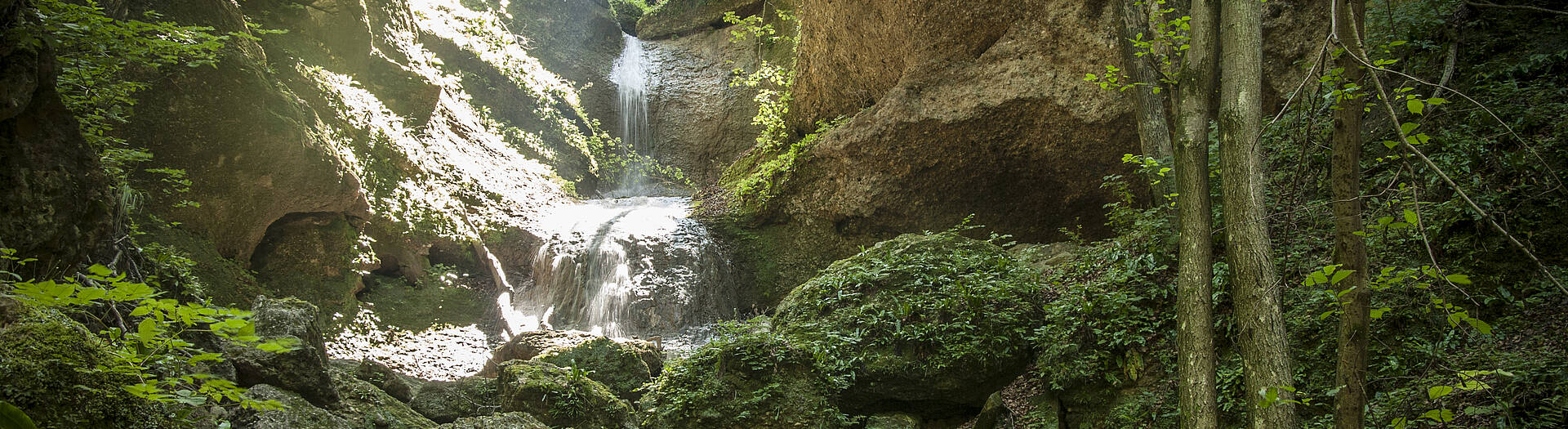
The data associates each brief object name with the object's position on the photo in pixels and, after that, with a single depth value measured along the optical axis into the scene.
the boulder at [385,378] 6.44
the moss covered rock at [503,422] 5.29
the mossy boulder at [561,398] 5.98
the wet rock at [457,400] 6.30
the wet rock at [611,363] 7.11
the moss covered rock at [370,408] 5.29
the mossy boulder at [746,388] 5.54
